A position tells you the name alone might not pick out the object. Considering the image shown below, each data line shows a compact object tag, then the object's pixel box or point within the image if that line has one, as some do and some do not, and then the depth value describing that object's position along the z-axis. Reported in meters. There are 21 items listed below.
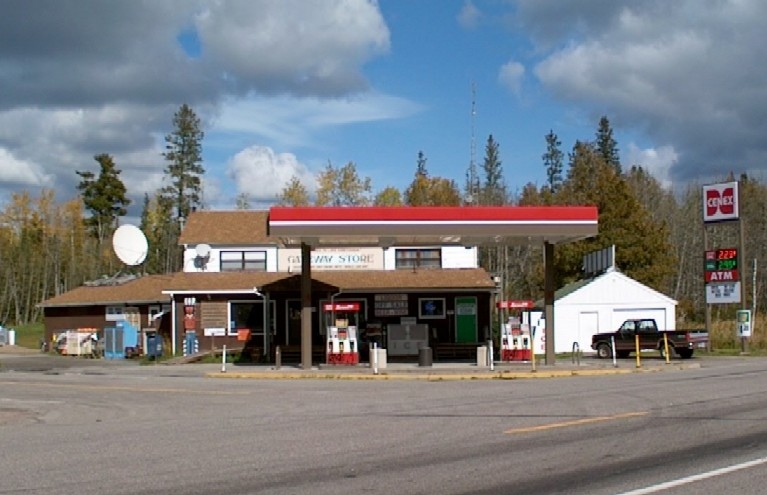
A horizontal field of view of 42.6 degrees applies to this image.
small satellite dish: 45.62
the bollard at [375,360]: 31.67
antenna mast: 78.75
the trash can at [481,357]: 34.34
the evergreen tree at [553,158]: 113.06
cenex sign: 46.62
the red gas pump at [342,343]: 35.03
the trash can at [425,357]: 34.28
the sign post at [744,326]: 45.16
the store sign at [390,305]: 43.41
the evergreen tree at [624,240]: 60.91
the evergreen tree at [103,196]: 100.00
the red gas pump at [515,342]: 36.22
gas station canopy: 32.00
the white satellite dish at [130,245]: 53.16
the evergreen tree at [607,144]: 109.62
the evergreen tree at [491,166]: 105.96
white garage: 50.62
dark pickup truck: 40.44
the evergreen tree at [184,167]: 93.88
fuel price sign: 46.47
